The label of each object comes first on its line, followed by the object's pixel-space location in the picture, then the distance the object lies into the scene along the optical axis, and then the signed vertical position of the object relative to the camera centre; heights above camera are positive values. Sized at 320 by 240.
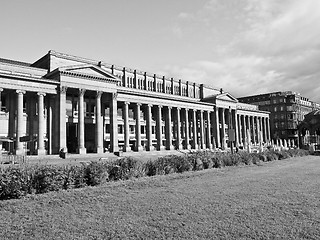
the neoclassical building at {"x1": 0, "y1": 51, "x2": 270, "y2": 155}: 53.28 +8.17
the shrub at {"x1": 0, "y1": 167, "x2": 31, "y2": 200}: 12.91 -1.65
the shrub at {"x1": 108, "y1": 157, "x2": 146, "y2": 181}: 18.52 -1.68
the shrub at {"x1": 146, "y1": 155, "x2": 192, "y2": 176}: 21.52 -1.77
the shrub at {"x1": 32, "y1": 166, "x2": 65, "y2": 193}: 14.22 -1.67
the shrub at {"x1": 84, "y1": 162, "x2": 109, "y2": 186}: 16.56 -1.74
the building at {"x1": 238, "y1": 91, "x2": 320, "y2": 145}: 134.25 +12.74
